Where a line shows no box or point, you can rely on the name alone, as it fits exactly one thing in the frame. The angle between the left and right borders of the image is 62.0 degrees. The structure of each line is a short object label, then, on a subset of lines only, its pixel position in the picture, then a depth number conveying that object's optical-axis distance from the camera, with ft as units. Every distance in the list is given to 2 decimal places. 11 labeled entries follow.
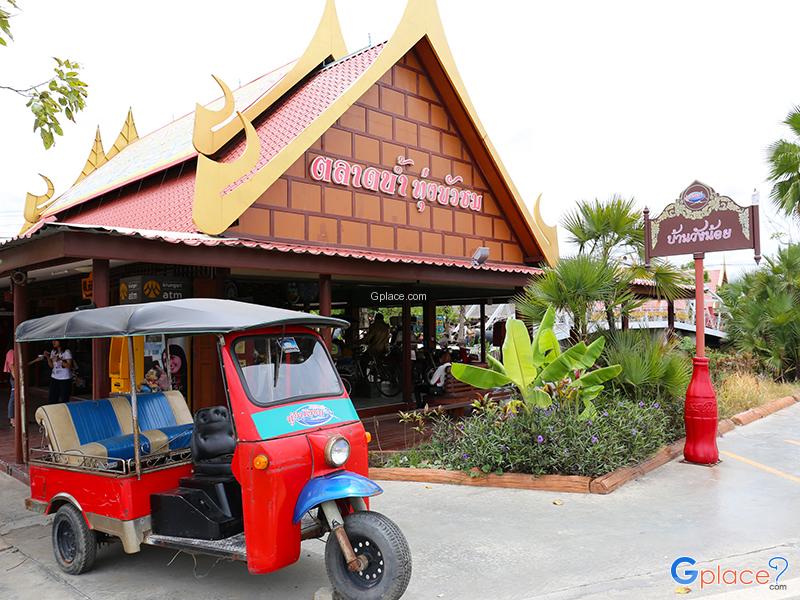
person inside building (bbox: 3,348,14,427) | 38.60
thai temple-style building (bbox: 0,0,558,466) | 28.68
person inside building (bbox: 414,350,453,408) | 40.81
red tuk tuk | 13.88
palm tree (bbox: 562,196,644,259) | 33.53
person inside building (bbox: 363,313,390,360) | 50.98
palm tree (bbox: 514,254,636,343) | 30.37
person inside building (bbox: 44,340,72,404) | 35.70
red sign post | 25.98
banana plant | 26.78
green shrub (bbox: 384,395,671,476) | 24.49
